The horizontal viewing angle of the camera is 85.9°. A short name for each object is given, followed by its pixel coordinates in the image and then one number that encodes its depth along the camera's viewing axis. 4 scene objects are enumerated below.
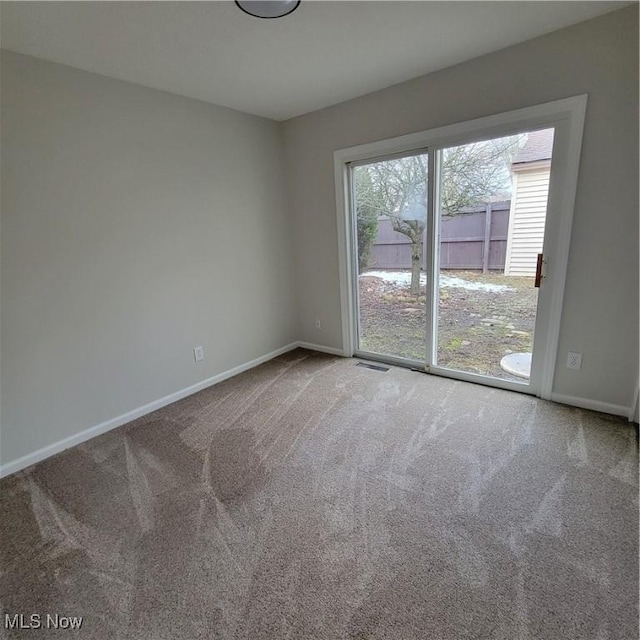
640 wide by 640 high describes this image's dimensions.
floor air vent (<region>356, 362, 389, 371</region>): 3.25
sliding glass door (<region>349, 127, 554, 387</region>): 2.43
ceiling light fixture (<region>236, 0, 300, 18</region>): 1.57
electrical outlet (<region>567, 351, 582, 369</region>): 2.36
